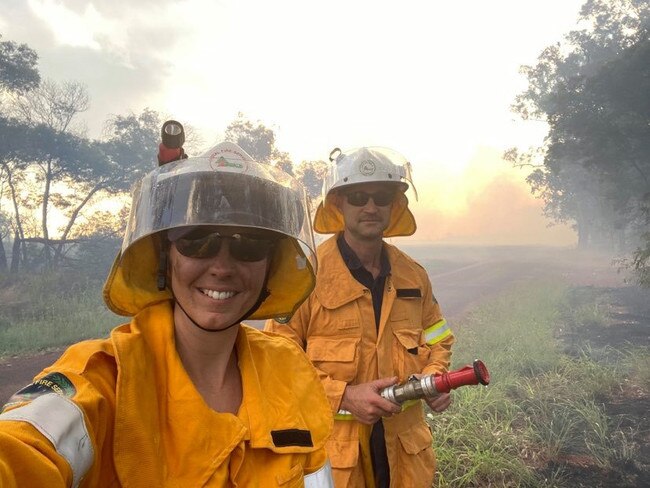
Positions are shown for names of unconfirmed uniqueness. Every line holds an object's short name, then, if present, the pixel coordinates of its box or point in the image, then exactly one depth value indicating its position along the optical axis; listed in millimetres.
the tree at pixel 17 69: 15578
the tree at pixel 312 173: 27438
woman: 955
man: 2264
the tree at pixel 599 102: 13867
